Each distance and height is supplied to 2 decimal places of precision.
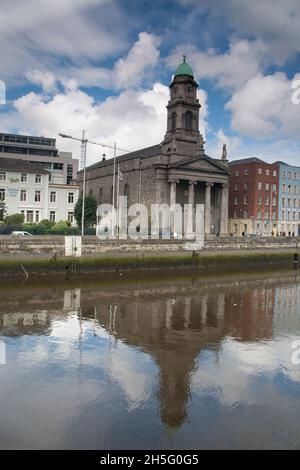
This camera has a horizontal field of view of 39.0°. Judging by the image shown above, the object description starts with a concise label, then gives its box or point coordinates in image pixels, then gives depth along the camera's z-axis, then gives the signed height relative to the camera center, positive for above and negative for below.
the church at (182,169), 57.38 +8.59
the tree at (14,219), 47.19 +0.87
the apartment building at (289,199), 74.69 +6.12
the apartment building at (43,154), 97.81 +17.53
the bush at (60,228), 41.81 -0.02
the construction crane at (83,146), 37.22 +7.76
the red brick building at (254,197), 70.81 +6.02
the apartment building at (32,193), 54.06 +4.55
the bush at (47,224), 46.90 +0.44
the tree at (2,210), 50.48 +1.99
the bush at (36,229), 41.56 -0.18
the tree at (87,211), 56.94 +2.37
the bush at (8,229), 40.34 -0.20
